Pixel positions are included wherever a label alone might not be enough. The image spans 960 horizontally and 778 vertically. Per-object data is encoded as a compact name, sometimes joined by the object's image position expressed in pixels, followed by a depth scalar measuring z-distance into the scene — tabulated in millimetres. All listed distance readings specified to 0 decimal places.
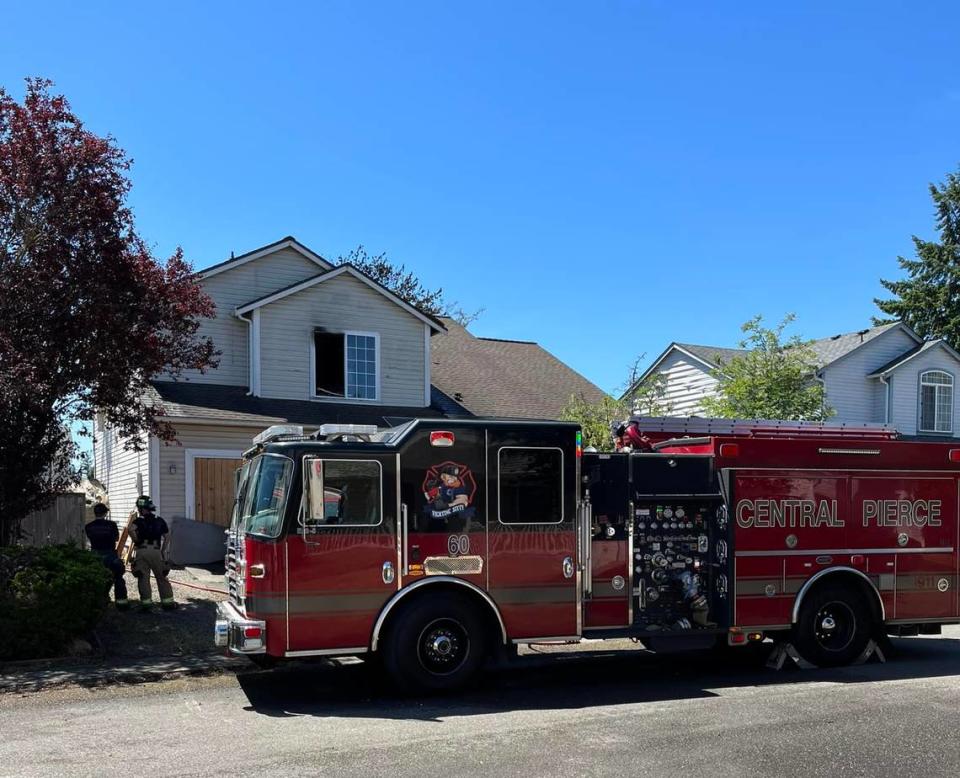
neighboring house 25859
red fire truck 8047
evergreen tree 40438
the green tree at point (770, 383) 19906
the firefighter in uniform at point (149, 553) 12094
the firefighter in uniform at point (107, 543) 12000
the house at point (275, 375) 17203
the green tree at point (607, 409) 18812
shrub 9516
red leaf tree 10961
